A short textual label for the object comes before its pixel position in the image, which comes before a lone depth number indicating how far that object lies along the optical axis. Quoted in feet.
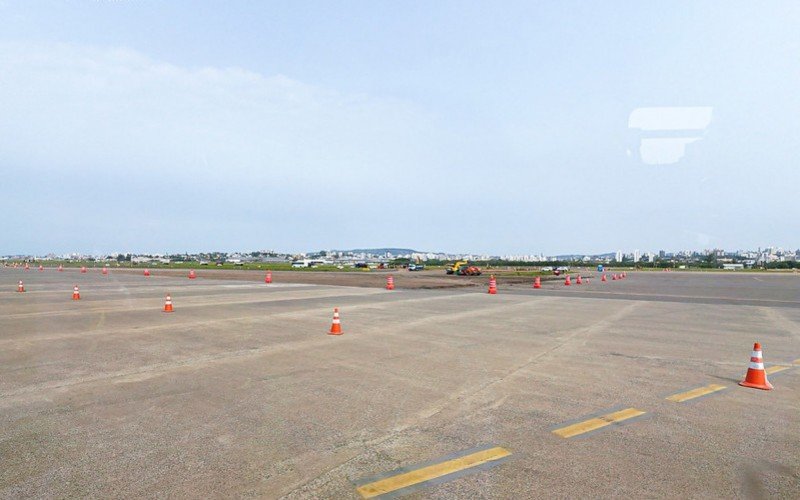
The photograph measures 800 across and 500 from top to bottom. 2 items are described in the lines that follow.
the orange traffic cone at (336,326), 37.74
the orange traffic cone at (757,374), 22.70
